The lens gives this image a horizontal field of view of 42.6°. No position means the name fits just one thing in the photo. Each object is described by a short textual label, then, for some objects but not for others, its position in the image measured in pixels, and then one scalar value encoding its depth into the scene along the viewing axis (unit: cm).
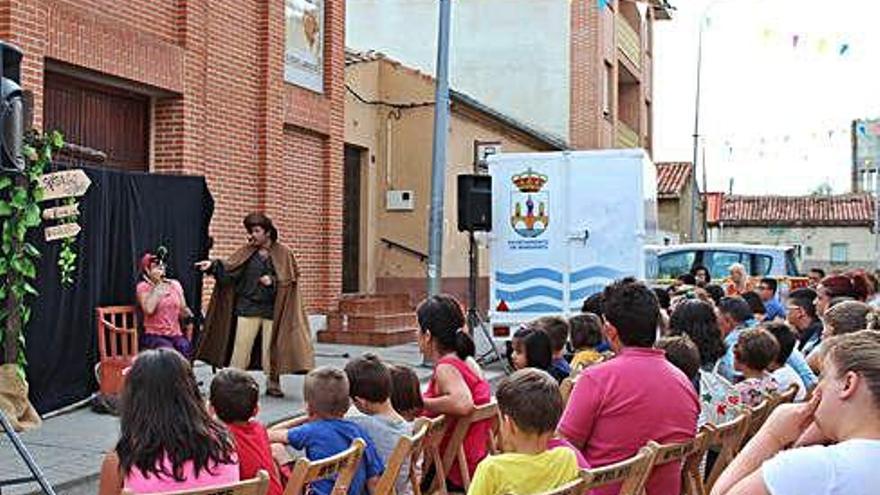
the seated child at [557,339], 638
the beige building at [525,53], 3045
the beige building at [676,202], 4750
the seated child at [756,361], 595
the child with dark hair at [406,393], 540
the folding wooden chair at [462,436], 547
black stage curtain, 962
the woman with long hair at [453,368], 549
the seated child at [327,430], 461
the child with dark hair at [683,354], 541
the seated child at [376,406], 489
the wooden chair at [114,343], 993
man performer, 1111
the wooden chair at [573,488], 349
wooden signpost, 921
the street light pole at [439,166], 1512
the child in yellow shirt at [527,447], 377
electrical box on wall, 2162
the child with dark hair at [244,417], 437
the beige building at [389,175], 2106
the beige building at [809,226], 6350
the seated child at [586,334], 703
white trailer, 1446
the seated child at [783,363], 615
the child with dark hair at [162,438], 375
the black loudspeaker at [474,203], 1472
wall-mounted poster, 1623
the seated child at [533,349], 595
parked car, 1997
